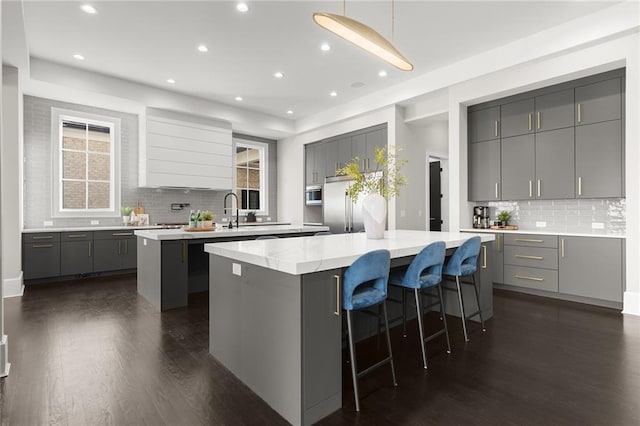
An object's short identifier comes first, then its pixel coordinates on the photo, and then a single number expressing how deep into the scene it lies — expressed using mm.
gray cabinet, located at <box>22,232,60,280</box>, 4914
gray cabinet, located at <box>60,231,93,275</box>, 5195
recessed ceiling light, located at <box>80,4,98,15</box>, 3494
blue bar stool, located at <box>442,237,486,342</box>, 2854
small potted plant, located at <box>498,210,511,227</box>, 5055
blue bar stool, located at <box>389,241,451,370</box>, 2383
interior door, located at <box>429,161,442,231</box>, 7453
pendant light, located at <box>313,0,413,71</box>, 2215
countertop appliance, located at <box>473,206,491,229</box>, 5230
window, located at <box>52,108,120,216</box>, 5734
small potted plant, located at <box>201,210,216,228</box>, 4301
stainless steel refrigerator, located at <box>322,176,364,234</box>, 6535
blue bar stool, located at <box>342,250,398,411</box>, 1898
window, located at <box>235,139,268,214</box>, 8117
